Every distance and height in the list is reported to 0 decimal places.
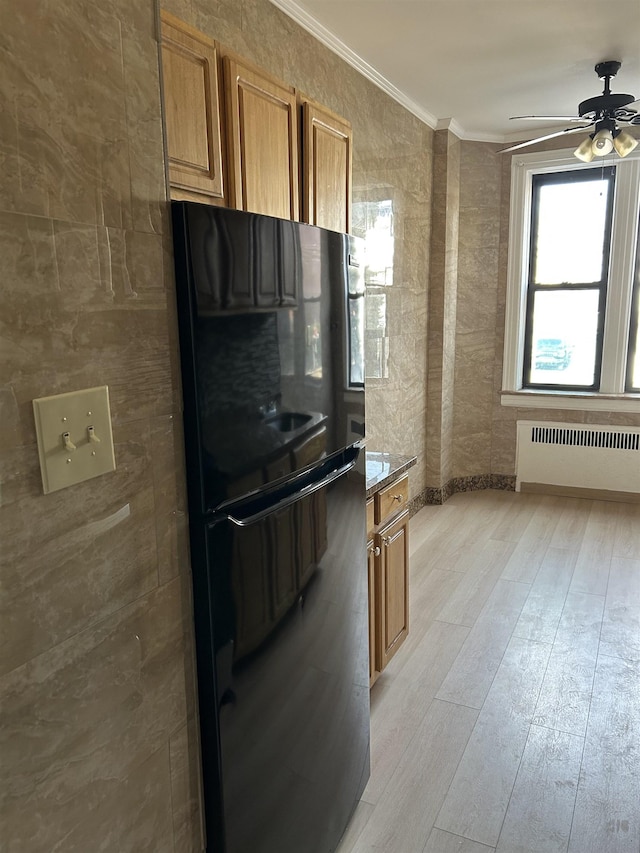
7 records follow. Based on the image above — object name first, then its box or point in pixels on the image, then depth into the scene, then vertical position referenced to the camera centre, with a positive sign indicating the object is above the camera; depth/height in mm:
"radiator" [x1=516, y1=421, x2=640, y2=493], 4699 -1141
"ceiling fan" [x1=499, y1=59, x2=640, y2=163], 3189 +1023
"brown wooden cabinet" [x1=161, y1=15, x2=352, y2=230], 1569 +536
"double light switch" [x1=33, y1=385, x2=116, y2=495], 797 -164
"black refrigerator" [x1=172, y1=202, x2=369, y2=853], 1107 -429
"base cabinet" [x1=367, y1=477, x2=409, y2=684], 2299 -1013
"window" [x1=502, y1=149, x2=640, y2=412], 4582 +208
